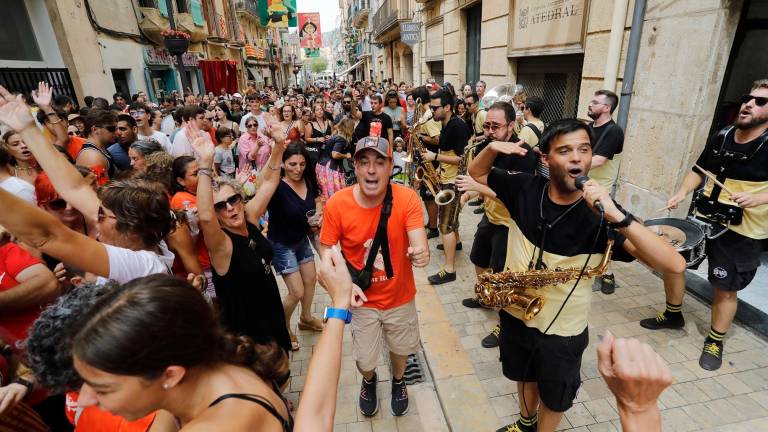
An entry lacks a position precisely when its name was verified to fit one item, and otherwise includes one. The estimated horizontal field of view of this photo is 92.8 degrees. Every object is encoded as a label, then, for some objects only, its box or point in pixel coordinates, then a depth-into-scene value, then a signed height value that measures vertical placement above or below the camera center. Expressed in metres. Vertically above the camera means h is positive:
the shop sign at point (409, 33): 14.15 +2.09
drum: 2.93 -1.28
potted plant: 8.77 +1.36
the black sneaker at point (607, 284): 4.16 -2.21
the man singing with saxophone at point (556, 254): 1.97 -0.90
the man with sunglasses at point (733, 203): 2.82 -1.00
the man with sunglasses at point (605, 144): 3.97 -0.66
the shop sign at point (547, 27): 6.09 +1.00
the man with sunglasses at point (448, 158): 4.59 -0.86
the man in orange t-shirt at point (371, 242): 2.48 -0.98
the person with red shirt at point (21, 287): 2.07 -0.97
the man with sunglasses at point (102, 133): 4.33 -0.32
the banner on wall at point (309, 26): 47.38 +8.50
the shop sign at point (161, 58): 15.09 +1.93
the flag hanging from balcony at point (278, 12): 31.09 +7.02
